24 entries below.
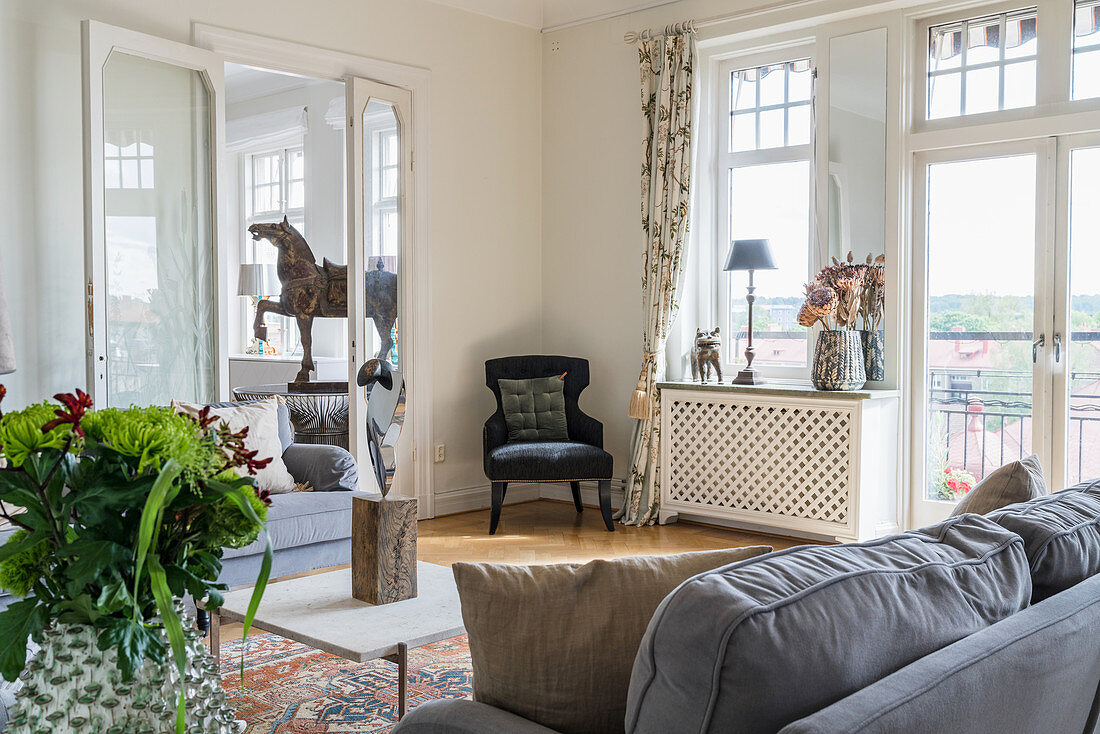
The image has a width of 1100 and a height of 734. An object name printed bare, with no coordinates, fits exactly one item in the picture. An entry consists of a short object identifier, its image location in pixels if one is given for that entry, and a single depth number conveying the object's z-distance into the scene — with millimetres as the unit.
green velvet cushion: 5555
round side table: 5590
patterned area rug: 2637
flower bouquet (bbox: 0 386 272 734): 917
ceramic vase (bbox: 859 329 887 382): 4898
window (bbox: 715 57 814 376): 5270
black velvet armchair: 5184
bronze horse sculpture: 5328
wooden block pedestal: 2674
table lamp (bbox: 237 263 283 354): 7457
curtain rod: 5074
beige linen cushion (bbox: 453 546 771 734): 1200
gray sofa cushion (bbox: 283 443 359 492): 3918
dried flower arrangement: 4832
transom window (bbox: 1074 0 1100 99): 4355
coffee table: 2332
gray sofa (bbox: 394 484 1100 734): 945
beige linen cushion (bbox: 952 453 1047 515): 1954
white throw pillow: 3742
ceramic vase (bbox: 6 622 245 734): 935
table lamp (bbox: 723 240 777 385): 5094
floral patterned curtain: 5371
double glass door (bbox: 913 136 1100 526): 4395
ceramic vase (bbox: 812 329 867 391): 4734
